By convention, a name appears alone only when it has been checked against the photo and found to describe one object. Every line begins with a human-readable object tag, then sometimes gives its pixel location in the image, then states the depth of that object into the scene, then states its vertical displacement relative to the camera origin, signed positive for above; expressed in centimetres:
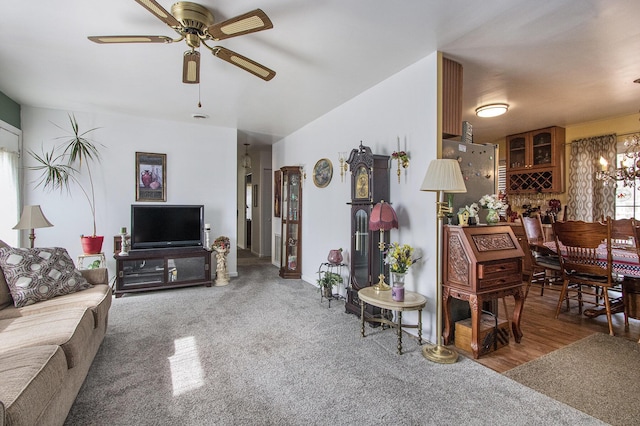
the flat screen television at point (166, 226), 448 -21
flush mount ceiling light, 414 +140
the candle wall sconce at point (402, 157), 311 +56
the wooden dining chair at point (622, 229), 296 -16
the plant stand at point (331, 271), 406 -86
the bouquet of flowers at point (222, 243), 497 -51
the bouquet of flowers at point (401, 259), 276 -42
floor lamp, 242 +18
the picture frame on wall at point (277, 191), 617 +41
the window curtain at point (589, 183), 473 +48
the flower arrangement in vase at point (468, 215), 271 -3
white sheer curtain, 379 +21
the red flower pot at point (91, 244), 414 -44
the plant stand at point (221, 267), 494 -89
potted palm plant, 427 +67
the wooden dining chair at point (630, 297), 321 -89
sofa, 129 -72
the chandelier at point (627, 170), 354 +55
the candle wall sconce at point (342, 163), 416 +66
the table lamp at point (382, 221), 298 -9
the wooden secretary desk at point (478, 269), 248 -48
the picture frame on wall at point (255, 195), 809 +45
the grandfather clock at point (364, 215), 326 -3
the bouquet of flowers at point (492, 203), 279 +8
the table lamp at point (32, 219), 315 -8
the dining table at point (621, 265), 293 -51
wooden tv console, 429 -83
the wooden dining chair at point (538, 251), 395 -52
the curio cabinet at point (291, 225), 537 -23
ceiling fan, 189 +119
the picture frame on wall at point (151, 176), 486 +56
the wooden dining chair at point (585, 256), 300 -45
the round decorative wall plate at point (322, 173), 454 +60
